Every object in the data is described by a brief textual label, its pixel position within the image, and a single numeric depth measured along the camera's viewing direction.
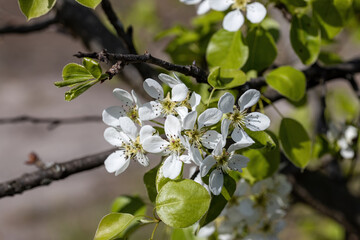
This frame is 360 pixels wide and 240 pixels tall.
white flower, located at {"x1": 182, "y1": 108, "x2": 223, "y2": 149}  0.54
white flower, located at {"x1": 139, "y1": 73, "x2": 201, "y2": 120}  0.55
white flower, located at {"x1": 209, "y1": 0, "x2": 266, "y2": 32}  0.60
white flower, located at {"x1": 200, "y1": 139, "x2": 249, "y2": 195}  0.53
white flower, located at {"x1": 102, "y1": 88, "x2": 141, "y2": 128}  0.56
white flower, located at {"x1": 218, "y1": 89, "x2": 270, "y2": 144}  0.55
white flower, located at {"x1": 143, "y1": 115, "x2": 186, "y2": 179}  0.54
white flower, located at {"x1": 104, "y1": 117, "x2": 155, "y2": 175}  0.56
